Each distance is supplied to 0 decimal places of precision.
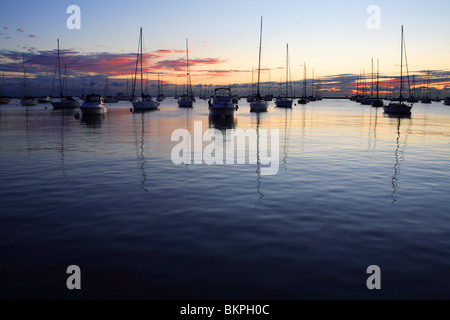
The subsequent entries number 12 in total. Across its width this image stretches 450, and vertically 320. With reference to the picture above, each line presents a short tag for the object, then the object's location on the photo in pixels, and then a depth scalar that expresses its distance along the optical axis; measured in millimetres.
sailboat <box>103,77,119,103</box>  153875
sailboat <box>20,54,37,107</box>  106612
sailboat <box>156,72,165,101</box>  169850
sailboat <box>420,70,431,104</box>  154250
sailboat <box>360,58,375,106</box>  124612
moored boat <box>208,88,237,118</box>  46719
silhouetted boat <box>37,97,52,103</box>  123344
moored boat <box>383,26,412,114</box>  57825
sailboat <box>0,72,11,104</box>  125700
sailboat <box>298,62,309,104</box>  119250
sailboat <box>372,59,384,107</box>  96125
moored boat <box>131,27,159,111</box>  70250
